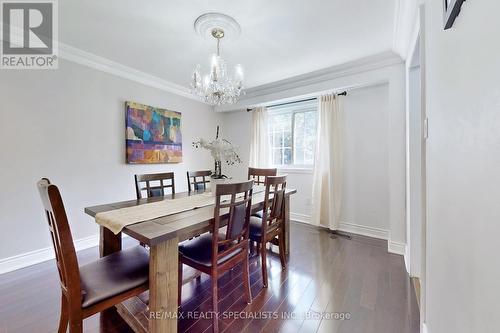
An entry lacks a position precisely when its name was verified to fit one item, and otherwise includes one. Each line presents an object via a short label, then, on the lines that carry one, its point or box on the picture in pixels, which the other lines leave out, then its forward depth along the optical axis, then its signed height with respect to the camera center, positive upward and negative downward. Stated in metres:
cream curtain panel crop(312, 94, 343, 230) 3.37 +0.03
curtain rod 3.32 +1.19
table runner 1.40 -0.33
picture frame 0.70 +0.54
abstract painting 3.22 +0.54
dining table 1.22 -0.57
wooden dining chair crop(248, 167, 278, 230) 3.12 -0.09
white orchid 2.18 +0.19
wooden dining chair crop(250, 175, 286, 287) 2.00 -0.58
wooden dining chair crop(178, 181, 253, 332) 1.47 -0.62
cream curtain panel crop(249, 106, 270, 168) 4.28 +0.58
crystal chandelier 2.24 +0.93
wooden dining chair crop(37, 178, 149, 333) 1.06 -0.63
